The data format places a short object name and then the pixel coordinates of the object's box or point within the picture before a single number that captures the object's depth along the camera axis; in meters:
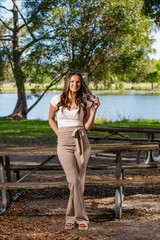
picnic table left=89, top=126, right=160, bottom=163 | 7.28
